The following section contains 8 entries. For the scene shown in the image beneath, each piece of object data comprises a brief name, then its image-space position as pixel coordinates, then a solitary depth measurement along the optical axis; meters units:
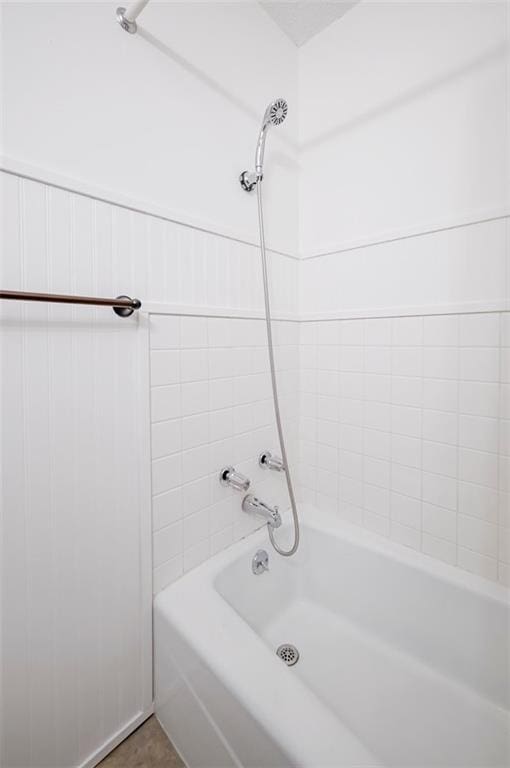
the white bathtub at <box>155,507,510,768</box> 0.69
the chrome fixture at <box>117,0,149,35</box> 0.83
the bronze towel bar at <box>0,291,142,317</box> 0.67
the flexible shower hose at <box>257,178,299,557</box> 1.14
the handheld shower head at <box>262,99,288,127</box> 1.06
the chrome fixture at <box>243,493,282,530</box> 1.17
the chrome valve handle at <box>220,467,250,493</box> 1.15
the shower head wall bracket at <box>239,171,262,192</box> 1.19
